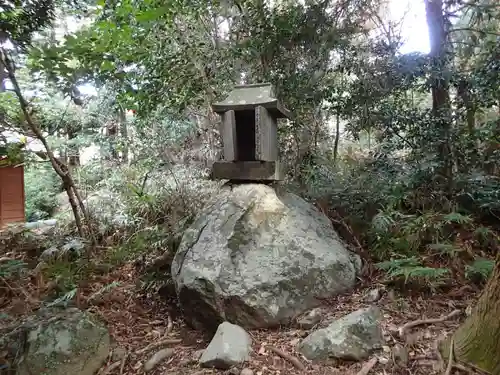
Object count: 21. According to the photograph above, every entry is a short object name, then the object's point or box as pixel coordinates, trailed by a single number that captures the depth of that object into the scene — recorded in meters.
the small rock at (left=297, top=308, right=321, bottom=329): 3.04
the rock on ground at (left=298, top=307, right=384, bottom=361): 2.51
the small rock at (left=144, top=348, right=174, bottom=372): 2.76
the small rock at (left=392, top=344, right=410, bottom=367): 2.34
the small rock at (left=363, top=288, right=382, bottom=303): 3.30
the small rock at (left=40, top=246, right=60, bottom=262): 4.52
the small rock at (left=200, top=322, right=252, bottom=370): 2.57
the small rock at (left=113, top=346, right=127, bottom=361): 2.88
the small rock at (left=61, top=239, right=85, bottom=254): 4.50
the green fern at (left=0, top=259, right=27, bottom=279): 3.34
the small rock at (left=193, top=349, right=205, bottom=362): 2.77
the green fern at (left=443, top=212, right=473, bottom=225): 3.72
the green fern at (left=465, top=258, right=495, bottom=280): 3.09
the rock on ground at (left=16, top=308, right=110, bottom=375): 2.55
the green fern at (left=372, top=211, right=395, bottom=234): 4.00
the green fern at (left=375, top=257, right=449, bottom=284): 3.07
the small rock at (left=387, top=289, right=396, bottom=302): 3.19
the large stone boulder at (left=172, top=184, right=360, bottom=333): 3.10
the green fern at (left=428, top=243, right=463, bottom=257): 3.54
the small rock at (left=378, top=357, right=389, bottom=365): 2.40
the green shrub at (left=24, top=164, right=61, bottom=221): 10.48
